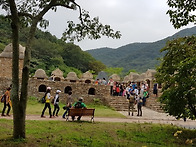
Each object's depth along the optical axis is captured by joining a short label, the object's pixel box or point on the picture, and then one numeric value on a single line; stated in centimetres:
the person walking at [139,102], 1593
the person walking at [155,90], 2248
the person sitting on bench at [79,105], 1193
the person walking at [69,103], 1296
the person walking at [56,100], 1300
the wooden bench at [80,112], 1149
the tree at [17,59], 663
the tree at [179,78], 857
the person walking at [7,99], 1190
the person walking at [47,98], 1247
